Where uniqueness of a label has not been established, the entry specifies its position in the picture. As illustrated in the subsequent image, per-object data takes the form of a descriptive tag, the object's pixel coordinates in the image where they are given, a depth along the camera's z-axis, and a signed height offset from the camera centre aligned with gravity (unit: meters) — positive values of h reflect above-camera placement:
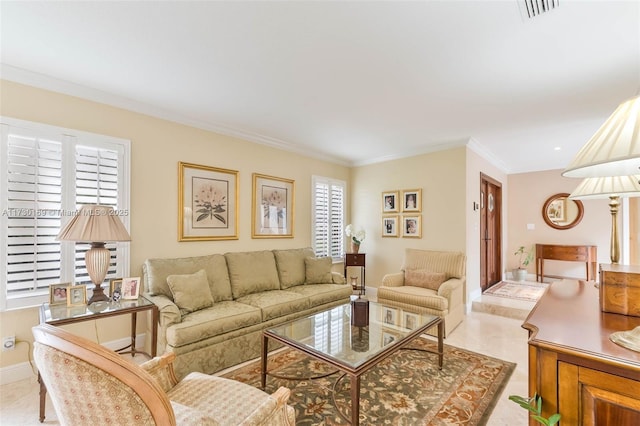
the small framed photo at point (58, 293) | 2.24 -0.62
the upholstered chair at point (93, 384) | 0.89 -0.54
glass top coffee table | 1.75 -0.92
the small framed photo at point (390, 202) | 4.77 +0.27
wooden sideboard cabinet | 0.79 -0.47
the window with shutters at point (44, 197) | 2.28 +0.17
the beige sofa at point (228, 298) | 2.38 -0.89
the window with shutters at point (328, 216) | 4.84 +0.03
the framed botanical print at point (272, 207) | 3.98 +0.16
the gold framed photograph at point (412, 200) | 4.49 +0.29
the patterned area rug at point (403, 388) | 1.90 -1.35
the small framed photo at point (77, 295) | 2.26 -0.64
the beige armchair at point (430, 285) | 3.30 -0.89
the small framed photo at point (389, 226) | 4.79 -0.14
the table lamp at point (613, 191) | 1.44 +0.14
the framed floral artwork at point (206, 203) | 3.29 +0.18
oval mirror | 5.80 +0.13
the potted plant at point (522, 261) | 5.91 -0.95
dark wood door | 4.99 -0.27
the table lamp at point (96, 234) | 2.20 -0.14
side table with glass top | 1.98 -0.73
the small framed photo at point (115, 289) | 2.48 -0.65
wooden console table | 5.37 -0.70
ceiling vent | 1.56 +1.20
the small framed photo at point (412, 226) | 4.50 -0.14
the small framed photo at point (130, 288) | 2.53 -0.64
